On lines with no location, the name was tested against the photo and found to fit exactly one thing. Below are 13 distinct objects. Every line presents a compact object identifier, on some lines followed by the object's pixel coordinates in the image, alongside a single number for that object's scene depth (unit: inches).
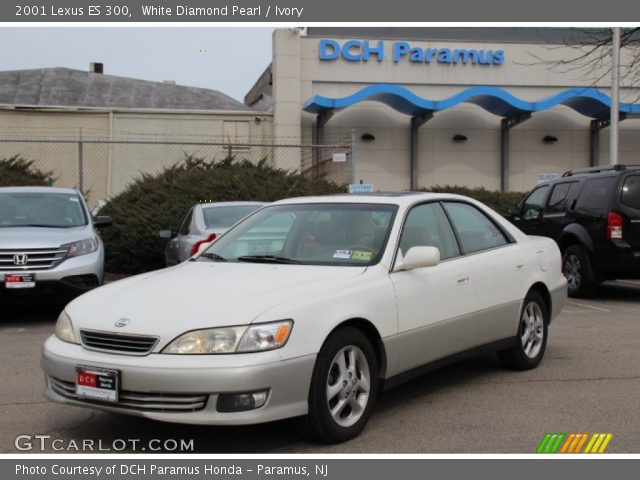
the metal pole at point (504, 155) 969.5
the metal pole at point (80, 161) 579.8
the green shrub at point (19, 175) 595.5
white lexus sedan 158.2
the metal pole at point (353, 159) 623.7
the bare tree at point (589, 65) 953.1
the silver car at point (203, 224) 396.2
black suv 394.0
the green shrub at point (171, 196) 533.6
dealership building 904.9
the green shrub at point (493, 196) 794.2
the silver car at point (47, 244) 337.4
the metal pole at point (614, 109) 629.0
